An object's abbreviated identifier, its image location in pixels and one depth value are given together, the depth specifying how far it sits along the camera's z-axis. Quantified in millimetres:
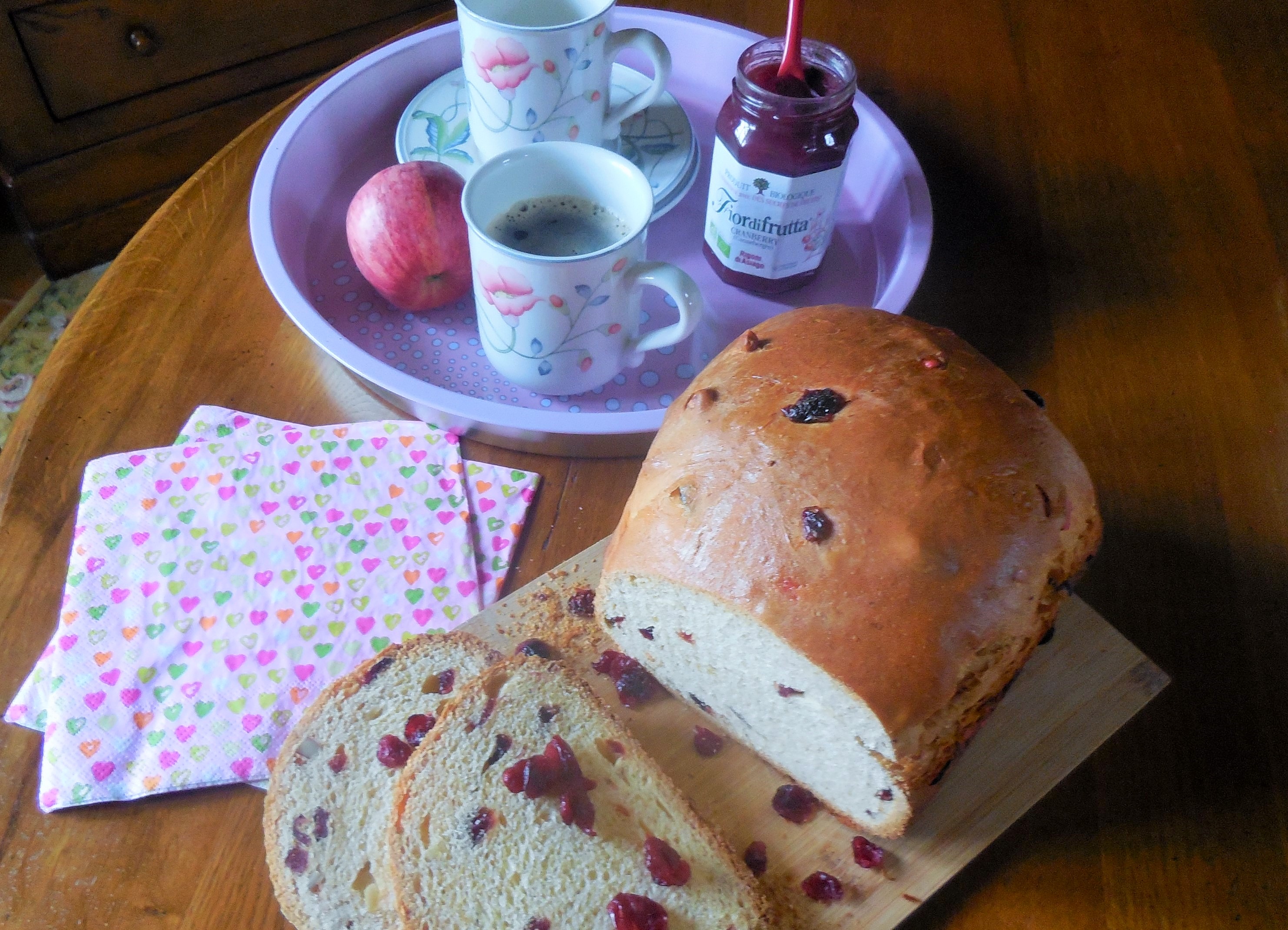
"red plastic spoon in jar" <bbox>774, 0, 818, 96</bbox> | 497
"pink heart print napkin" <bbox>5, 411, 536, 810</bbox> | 424
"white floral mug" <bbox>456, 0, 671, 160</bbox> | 520
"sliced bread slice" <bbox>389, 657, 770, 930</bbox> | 400
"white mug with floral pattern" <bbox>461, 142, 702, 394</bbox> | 463
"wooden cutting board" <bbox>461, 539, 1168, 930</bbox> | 407
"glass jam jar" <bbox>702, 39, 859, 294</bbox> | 486
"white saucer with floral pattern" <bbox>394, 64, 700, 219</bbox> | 600
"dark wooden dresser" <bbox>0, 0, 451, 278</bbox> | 813
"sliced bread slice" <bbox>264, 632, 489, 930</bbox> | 398
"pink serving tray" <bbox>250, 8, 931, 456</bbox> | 497
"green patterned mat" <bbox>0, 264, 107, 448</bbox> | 907
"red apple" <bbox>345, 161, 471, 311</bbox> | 519
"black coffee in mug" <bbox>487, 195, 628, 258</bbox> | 509
